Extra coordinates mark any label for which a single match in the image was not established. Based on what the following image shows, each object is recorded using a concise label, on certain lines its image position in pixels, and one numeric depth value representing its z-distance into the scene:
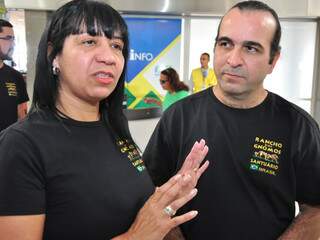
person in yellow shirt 3.09
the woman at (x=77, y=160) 0.65
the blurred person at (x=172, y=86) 2.88
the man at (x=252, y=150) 1.02
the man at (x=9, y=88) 2.24
